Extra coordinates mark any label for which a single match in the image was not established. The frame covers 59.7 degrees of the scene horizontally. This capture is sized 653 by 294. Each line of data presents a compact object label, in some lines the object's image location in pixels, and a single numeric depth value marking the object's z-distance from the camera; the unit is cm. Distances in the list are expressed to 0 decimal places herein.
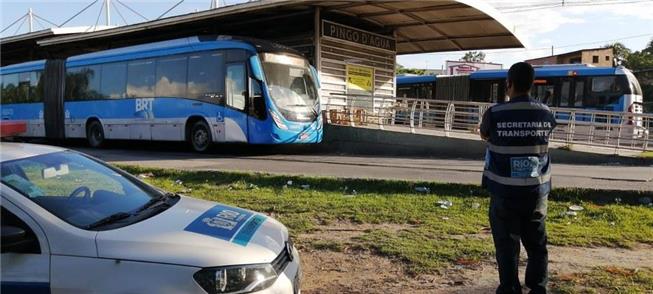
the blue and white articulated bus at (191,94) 1426
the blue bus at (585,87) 2111
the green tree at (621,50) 6859
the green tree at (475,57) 8732
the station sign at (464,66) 4227
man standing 387
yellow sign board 2023
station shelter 1812
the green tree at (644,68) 5622
